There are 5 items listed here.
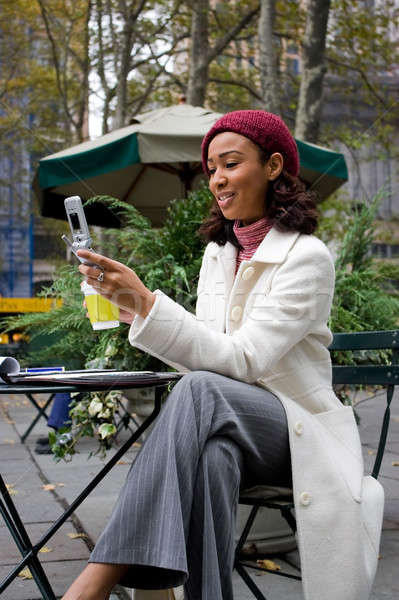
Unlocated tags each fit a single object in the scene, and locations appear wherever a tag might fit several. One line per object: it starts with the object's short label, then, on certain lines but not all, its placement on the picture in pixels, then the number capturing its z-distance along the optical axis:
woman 1.68
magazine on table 1.74
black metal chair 2.00
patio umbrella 6.23
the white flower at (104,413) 3.06
